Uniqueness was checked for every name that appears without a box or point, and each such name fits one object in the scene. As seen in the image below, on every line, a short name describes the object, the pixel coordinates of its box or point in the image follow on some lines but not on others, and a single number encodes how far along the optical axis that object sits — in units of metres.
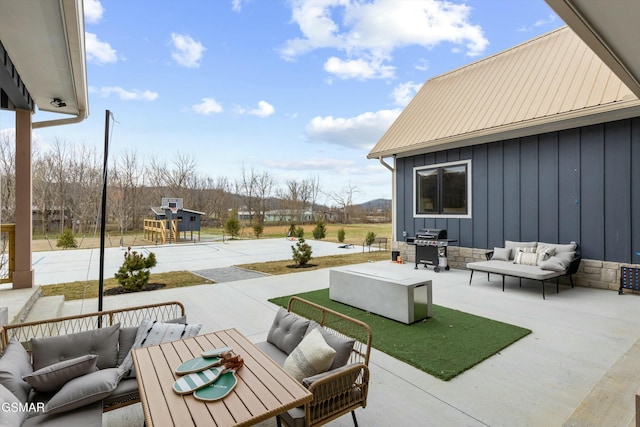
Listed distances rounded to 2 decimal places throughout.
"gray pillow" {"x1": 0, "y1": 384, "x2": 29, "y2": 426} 1.50
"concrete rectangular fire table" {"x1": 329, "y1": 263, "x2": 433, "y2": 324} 4.12
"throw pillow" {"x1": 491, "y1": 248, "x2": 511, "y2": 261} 6.48
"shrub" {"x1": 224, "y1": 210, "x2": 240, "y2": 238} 17.36
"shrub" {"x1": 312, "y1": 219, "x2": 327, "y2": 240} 16.42
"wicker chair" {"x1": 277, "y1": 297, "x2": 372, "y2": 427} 1.78
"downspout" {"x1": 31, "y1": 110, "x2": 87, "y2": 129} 5.40
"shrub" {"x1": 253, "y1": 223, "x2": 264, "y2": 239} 18.48
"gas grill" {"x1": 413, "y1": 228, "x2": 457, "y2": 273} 7.71
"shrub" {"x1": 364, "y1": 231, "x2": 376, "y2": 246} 12.64
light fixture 4.91
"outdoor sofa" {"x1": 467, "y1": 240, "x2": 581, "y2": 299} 5.34
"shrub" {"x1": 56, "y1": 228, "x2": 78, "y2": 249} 13.26
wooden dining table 1.47
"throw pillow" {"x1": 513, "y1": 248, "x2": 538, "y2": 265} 5.91
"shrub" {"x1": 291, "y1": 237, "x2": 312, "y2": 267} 8.68
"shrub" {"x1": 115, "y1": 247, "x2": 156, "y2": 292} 5.93
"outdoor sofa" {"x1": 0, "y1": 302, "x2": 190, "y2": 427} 1.74
